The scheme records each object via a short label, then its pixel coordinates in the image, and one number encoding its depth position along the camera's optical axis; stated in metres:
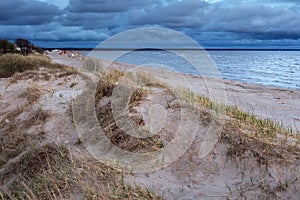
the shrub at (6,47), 31.45
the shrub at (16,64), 15.84
